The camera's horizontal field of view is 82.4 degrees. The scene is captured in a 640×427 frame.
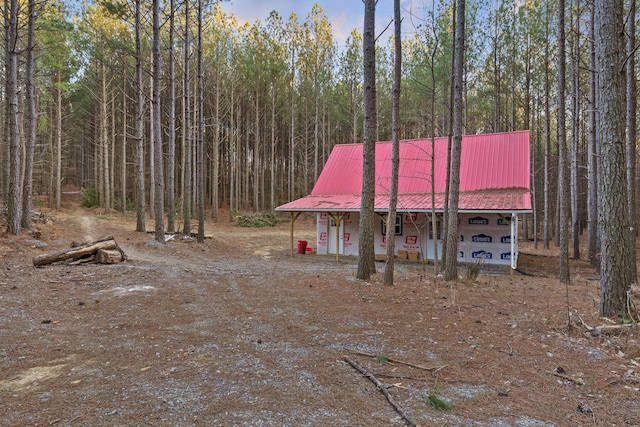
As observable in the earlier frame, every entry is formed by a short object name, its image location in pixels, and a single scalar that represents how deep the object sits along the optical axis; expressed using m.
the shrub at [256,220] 27.05
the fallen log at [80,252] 8.38
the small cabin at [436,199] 13.45
